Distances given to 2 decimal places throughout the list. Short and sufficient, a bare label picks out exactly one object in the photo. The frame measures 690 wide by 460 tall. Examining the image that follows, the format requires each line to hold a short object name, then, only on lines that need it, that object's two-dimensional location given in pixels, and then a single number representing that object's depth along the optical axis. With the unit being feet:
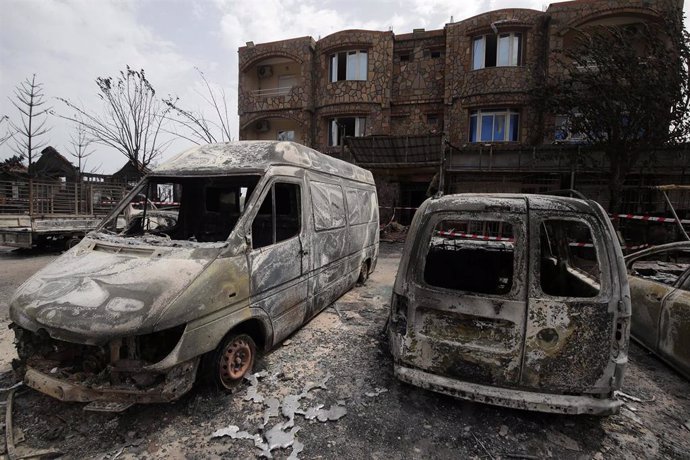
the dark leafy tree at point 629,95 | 32.17
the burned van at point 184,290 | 7.90
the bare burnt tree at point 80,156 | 73.77
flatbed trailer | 30.71
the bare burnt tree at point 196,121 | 49.06
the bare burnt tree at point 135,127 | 51.49
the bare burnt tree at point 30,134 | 61.41
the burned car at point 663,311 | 11.09
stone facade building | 42.88
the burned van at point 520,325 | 8.14
